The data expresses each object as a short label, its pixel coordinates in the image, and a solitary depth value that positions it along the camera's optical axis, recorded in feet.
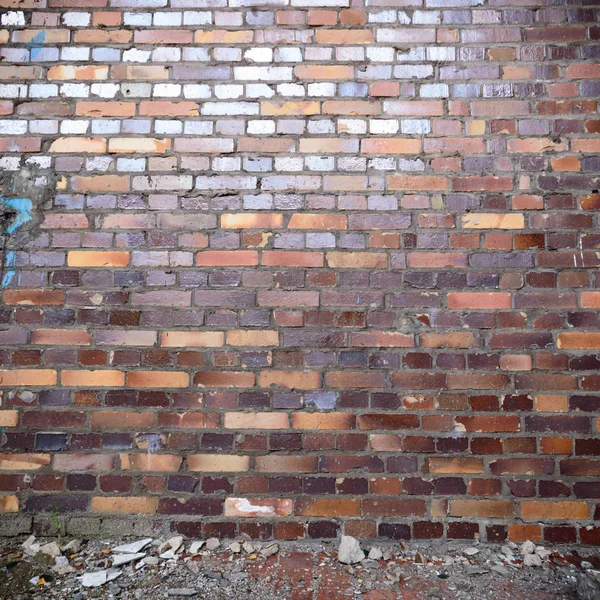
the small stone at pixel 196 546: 5.95
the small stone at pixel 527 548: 5.97
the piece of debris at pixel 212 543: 6.03
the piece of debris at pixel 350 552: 5.81
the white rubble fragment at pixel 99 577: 5.53
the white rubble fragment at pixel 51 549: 5.97
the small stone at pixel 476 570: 5.72
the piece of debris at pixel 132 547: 5.94
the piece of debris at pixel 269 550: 5.93
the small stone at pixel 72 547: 6.02
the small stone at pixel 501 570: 5.71
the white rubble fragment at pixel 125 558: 5.76
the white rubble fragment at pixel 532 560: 5.83
